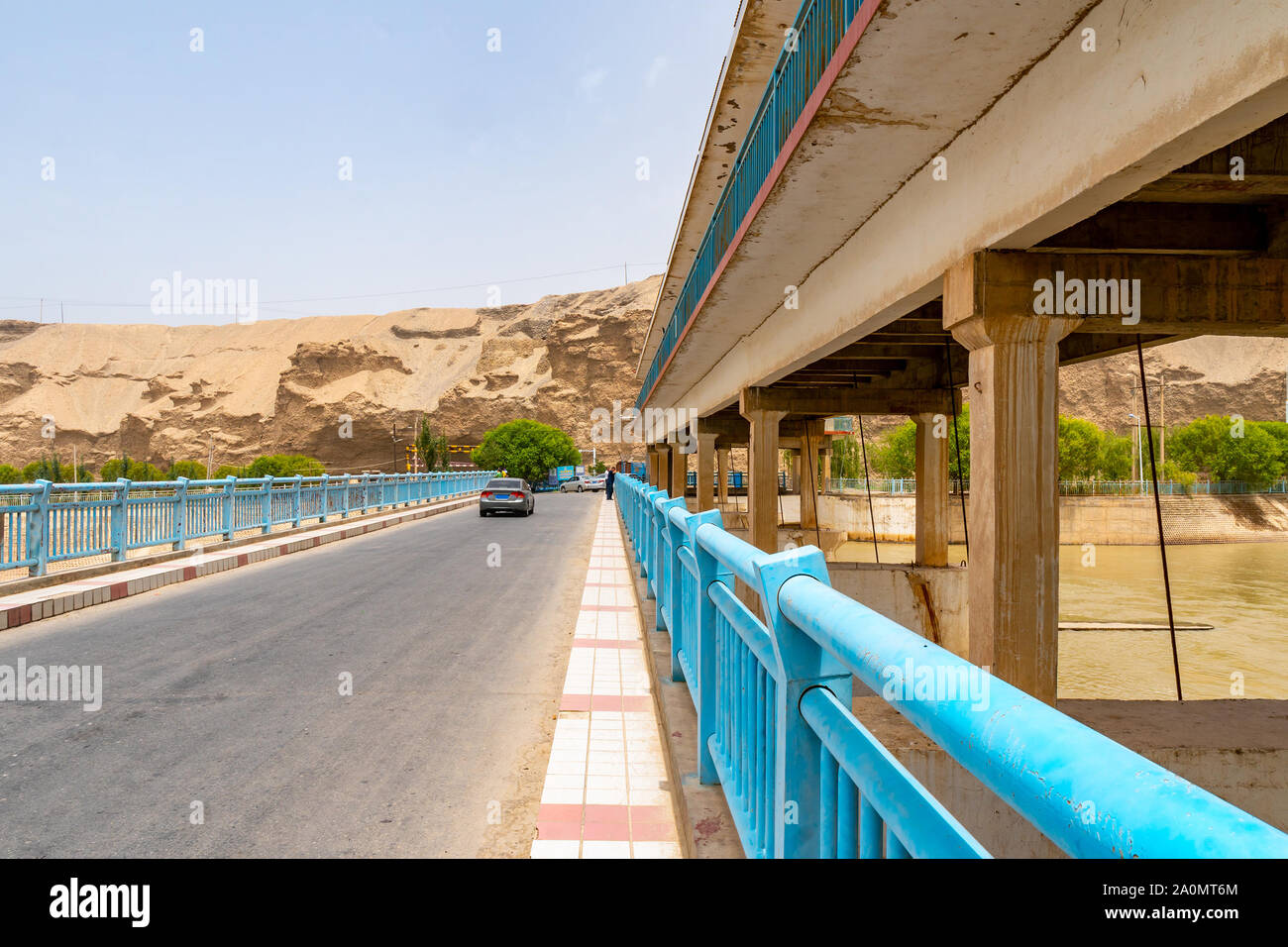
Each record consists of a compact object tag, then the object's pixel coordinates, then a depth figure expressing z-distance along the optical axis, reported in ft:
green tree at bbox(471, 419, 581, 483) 266.57
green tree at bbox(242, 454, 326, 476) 324.64
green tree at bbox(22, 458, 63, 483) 311.27
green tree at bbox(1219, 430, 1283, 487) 203.31
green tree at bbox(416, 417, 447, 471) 320.50
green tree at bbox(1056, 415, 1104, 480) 216.72
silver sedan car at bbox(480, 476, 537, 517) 95.66
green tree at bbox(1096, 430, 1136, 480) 229.86
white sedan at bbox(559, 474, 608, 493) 212.02
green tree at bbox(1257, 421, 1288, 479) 233.76
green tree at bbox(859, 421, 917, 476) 232.53
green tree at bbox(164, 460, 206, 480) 324.50
